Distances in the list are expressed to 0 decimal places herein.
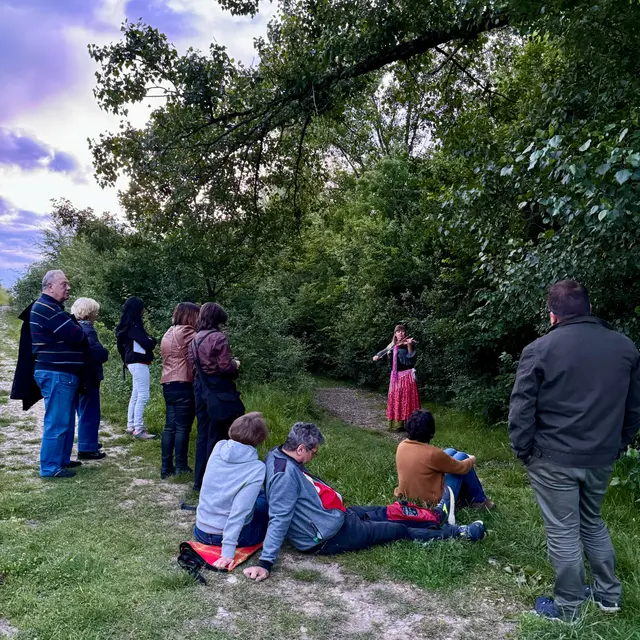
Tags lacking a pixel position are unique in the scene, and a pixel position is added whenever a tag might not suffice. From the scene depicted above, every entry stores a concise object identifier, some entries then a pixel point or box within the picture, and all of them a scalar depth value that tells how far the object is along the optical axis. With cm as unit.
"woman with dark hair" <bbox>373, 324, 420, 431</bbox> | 939
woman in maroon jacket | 490
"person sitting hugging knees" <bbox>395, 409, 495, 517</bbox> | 445
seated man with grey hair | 370
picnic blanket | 359
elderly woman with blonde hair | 612
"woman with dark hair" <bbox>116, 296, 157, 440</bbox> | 679
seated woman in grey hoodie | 374
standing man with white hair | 535
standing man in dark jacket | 290
